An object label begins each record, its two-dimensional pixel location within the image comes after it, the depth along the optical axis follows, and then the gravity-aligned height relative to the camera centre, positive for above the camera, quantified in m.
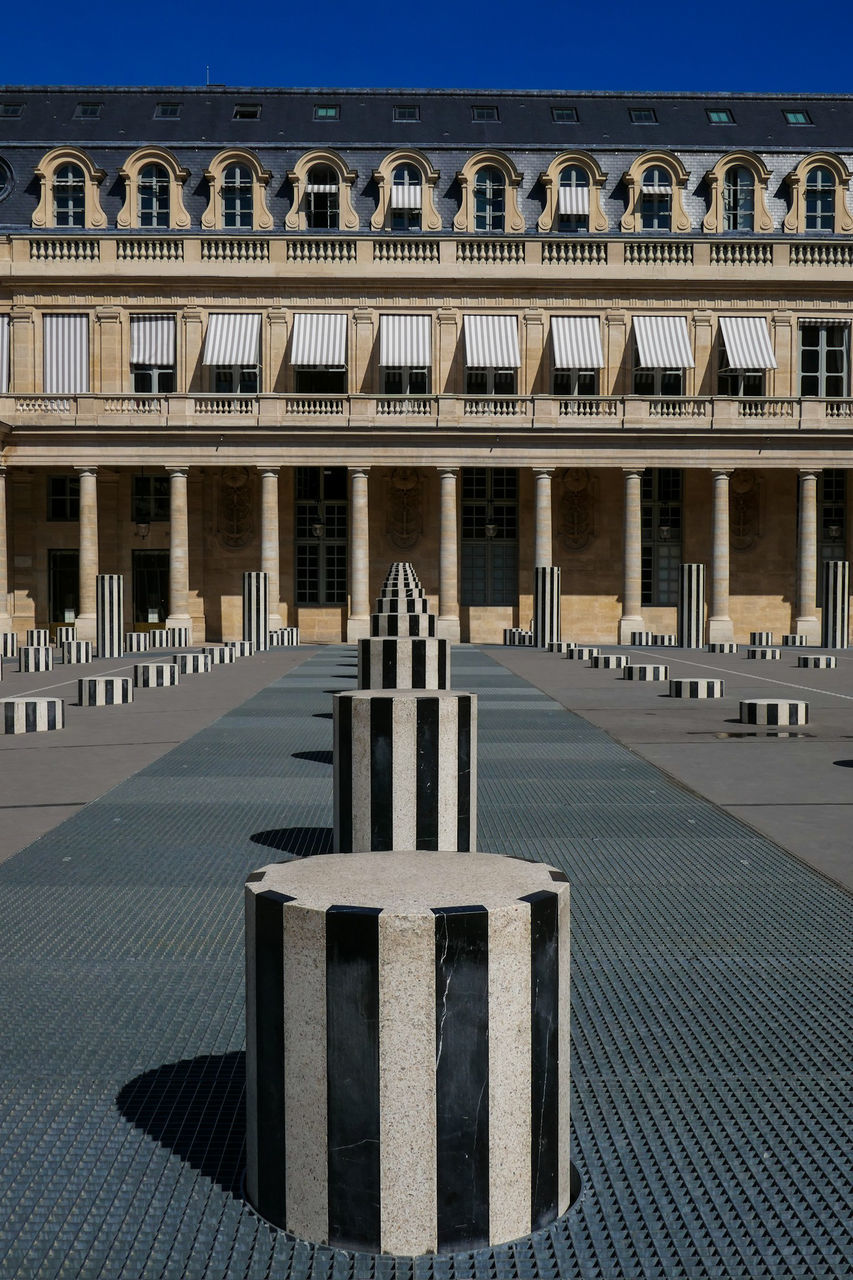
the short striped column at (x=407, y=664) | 11.85 -0.61
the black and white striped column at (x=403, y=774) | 7.16 -0.99
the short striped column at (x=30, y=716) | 14.57 -1.34
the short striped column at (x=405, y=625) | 18.62 -0.40
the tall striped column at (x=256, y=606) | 37.78 -0.21
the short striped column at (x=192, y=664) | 25.44 -1.32
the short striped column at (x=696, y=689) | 19.05 -1.36
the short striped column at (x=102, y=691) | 17.80 -1.30
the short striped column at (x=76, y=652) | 28.95 -1.20
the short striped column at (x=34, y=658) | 25.64 -1.19
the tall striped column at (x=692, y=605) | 36.31 -0.21
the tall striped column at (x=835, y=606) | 35.00 -0.25
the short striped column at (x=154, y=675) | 21.36 -1.29
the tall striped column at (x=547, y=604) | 37.12 -0.17
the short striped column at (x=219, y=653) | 29.04 -1.27
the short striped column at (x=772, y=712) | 15.15 -1.37
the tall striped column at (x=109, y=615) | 30.72 -0.38
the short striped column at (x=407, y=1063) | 3.13 -1.16
